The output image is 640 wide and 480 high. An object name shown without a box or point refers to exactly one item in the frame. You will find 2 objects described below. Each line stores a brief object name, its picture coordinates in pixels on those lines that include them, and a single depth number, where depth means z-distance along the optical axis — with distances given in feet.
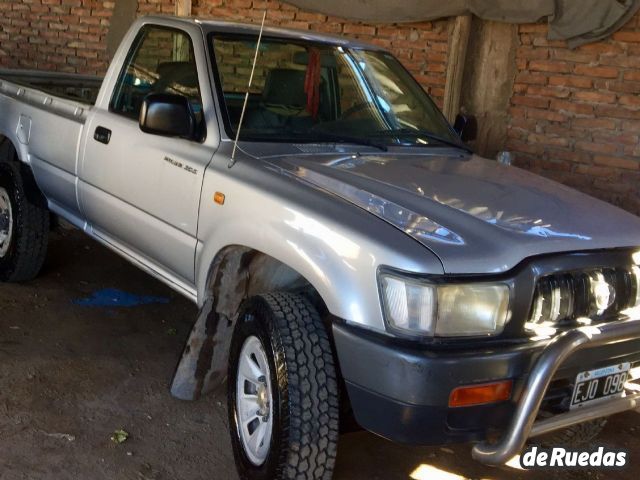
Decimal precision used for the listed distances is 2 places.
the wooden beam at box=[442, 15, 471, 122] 22.75
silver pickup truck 9.09
